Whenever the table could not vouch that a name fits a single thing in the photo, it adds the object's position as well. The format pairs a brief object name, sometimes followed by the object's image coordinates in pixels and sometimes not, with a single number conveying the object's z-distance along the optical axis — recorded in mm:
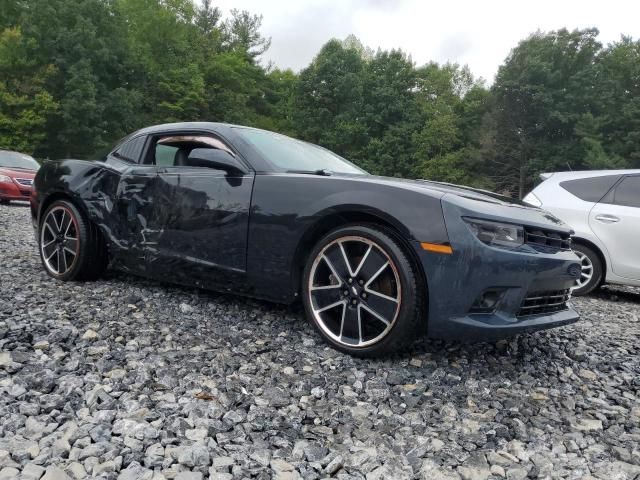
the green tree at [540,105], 32719
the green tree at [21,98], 26297
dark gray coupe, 2400
